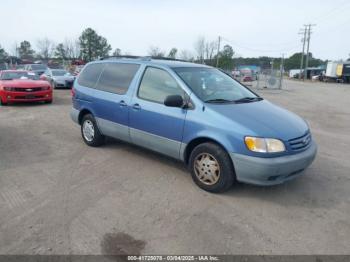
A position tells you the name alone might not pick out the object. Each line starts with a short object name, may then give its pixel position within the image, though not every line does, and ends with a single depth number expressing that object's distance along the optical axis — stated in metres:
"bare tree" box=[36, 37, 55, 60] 76.66
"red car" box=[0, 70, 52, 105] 10.91
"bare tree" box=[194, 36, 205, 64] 59.86
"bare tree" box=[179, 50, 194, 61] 59.73
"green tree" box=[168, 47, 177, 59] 61.22
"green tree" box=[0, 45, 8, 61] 73.30
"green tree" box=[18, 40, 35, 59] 82.69
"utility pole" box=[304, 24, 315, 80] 62.69
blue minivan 3.76
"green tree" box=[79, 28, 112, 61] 74.69
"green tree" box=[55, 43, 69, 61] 76.50
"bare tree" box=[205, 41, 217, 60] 58.78
